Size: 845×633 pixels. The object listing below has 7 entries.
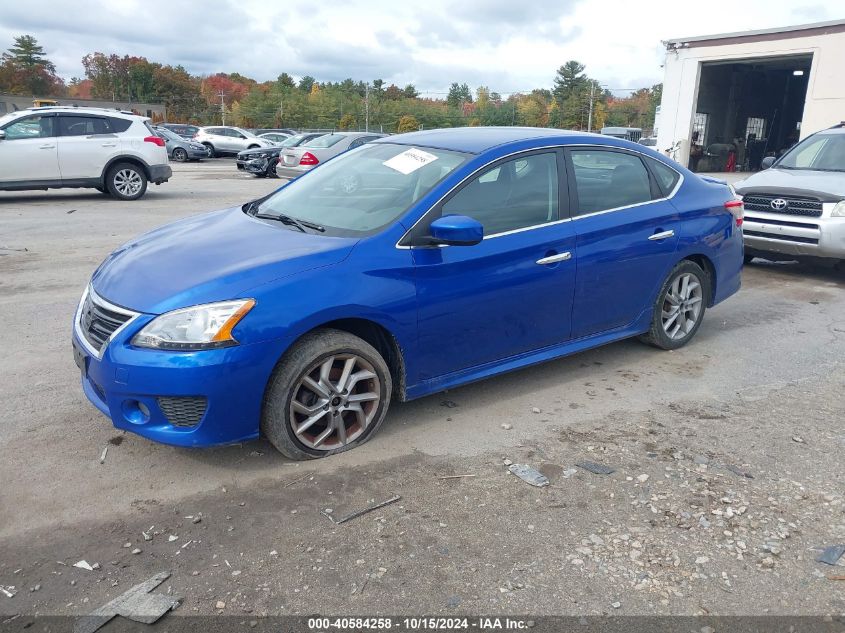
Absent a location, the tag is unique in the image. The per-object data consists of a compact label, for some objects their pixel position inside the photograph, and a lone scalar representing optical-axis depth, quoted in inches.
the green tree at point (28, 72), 3105.3
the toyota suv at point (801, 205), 305.7
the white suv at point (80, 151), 508.1
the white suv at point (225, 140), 1293.1
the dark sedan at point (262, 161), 871.1
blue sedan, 132.6
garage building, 870.4
